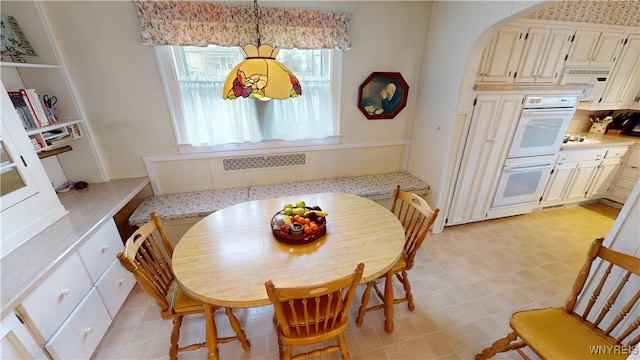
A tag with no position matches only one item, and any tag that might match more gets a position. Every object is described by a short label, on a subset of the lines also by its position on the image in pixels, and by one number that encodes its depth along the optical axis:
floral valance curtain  1.89
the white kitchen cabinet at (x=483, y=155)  2.32
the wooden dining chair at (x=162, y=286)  1.18
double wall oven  2.41
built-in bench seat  2.19
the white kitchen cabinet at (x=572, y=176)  2.84
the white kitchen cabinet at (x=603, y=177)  3.01
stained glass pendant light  1.17
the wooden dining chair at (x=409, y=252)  1.53
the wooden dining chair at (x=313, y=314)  0.95
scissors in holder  1.83
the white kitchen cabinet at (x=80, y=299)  1.19
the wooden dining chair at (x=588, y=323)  1.07
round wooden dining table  1.13
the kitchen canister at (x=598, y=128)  3.24
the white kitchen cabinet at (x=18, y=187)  1.30
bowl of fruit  1.39
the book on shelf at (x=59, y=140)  1.76
